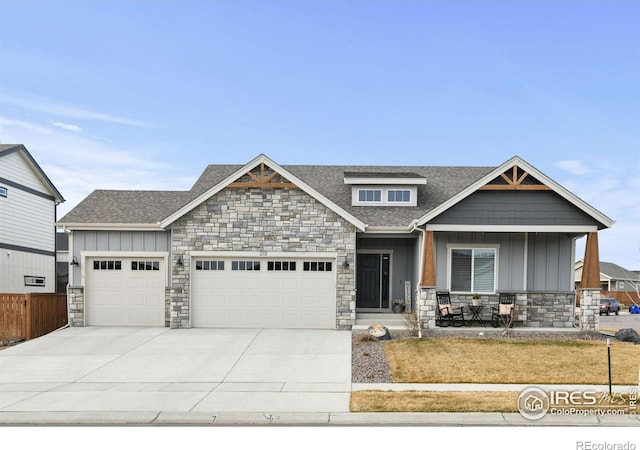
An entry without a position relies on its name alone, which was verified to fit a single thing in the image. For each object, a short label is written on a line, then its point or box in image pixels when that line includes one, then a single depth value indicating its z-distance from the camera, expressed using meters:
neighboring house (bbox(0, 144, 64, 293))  22.67
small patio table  16.92
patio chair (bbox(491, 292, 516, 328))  16.45
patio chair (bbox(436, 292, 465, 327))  16.83
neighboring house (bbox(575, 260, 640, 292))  47.14
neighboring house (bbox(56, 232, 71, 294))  38.53
